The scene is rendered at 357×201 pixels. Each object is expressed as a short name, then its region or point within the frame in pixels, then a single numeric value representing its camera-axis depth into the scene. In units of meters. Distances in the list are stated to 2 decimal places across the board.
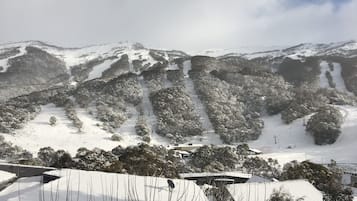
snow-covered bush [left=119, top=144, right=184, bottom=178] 31.92
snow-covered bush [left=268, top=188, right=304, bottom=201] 20.72
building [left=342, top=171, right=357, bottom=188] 39.85
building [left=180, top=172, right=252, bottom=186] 35.00
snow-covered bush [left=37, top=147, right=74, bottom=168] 45.91
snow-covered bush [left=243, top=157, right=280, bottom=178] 44.78
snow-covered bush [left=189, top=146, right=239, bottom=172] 47.69
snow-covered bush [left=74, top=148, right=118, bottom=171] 33.82
